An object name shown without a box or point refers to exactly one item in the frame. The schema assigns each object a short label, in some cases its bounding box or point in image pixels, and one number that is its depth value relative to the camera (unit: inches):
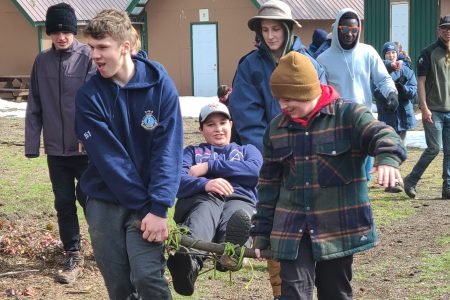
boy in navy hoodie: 179.2
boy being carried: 230.4
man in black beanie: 262.1
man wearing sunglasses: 303.6
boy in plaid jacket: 172.9
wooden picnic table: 1143.0
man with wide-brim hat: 232.1
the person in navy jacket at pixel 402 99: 445.4
